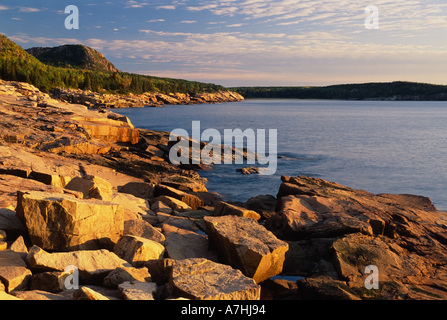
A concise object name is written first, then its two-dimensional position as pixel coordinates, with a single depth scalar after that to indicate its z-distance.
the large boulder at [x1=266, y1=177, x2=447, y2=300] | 8.49
